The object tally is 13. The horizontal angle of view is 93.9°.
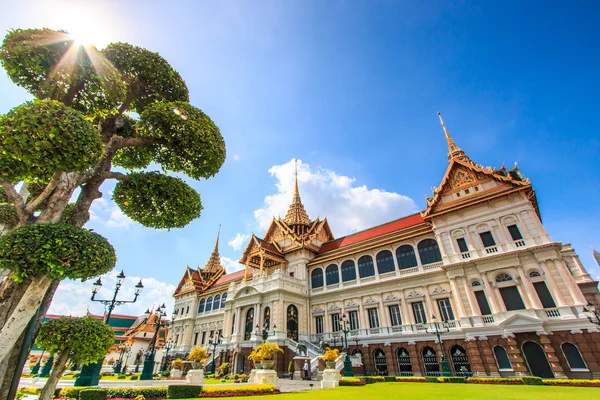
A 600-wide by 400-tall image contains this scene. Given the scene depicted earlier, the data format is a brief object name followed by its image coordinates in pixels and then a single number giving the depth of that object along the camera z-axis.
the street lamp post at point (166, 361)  37.84
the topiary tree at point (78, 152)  5.82
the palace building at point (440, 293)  16.70
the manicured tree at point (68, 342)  6.07
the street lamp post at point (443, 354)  17.56
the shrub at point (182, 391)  10.84
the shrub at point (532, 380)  13.54
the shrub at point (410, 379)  16.64
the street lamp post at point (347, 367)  17.02
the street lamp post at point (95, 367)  11.77
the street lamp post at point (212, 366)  27.98
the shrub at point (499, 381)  14.18
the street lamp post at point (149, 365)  19.40
